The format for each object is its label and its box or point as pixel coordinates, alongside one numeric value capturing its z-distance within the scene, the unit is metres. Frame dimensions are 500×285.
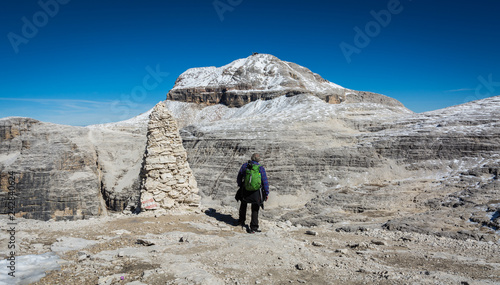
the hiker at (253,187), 7.15
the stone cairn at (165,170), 8.82
